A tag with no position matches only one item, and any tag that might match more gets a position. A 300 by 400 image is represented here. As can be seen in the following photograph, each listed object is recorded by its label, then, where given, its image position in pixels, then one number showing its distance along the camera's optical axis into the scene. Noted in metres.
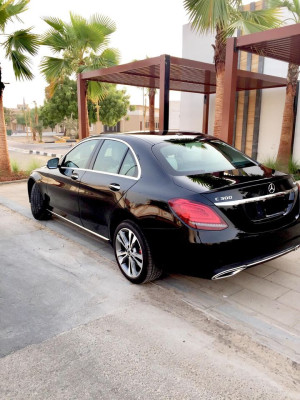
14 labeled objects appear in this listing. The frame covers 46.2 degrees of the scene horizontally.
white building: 12.32
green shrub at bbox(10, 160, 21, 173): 11.16
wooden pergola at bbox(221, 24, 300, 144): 6.18
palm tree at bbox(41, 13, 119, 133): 11.67
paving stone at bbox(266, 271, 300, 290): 3.66
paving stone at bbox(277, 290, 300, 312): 3.27
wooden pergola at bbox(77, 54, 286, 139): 8.34
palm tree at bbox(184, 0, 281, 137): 7.27
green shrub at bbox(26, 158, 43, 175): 10.79
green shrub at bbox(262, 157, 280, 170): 10.16
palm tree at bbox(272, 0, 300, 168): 10.34
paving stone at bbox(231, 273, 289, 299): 3.49
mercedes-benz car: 2.99
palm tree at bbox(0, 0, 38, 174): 9.25
